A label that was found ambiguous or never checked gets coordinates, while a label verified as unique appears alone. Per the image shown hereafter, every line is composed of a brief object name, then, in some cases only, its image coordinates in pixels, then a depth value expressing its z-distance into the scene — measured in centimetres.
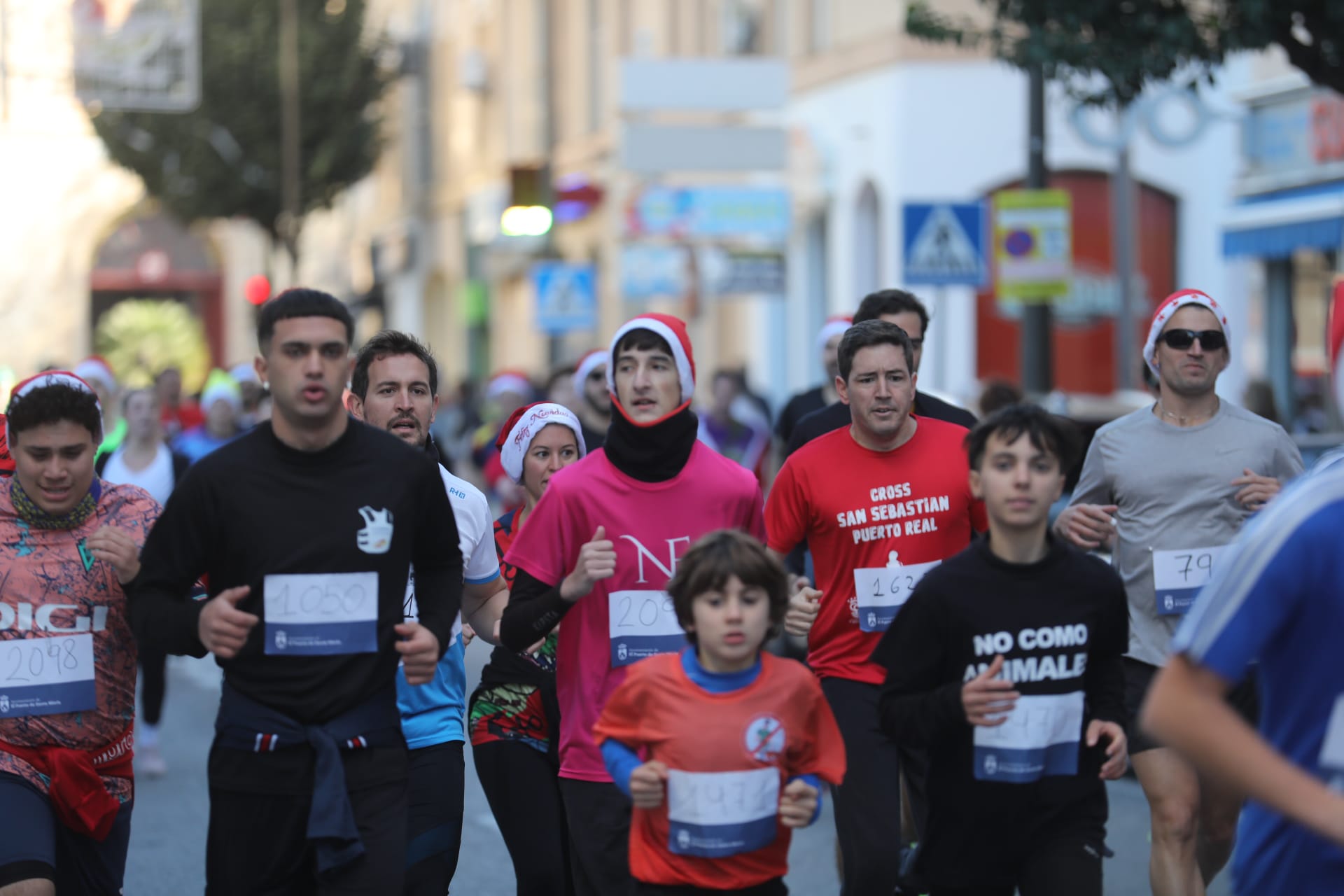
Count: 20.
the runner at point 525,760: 1134
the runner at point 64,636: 1042
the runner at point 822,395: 1819
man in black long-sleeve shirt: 906
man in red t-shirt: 1200
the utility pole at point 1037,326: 3033
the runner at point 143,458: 2179
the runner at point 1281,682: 585
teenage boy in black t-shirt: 889
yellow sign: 2875
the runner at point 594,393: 1901
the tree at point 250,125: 8911
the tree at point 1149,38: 2164
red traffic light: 7071
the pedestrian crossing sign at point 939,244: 2926
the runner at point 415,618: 1111
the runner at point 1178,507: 1199
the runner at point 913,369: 1338
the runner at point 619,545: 1047
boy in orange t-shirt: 881
